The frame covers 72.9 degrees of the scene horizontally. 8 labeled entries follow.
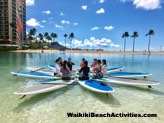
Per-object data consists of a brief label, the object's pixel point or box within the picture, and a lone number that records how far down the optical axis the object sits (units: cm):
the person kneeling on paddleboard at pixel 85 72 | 690
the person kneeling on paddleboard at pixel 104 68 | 749
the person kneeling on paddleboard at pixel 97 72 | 720
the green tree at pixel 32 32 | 6418
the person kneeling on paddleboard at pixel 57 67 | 776
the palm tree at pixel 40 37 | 6559
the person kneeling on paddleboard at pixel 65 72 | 693
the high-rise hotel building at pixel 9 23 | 5773
